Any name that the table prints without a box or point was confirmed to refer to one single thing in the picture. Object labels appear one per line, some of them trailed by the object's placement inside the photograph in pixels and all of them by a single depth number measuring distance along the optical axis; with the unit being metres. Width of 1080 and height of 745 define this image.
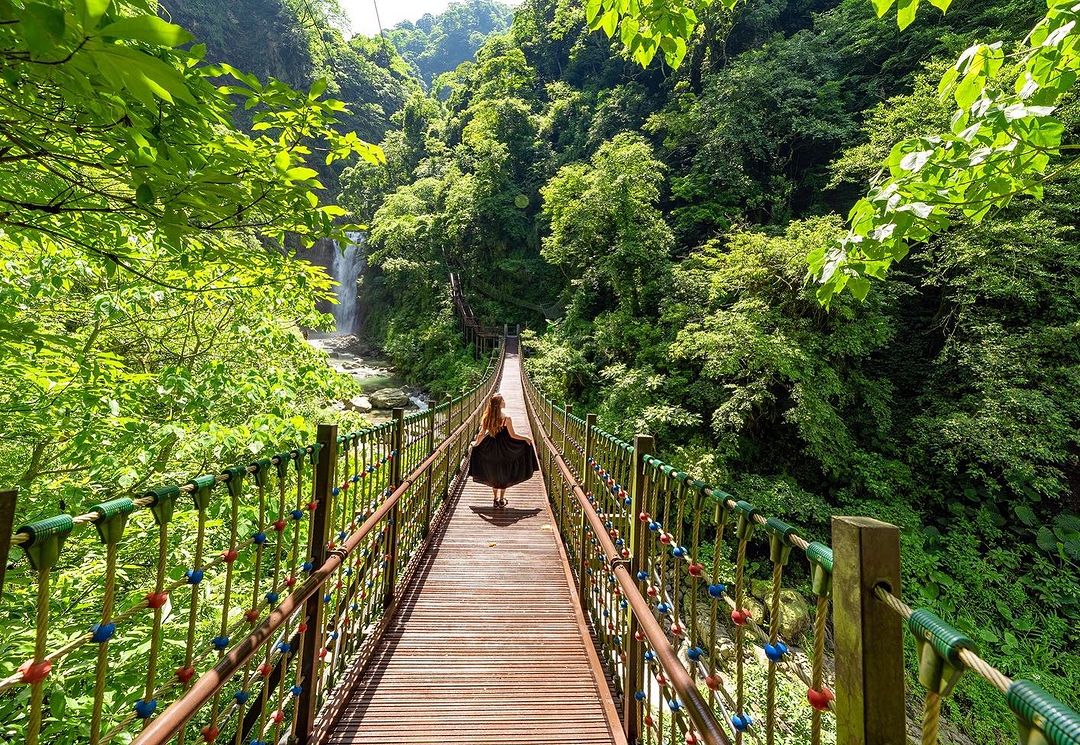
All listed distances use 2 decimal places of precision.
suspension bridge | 0.79
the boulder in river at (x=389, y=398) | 16.34
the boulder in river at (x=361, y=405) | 14.14
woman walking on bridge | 5.08
